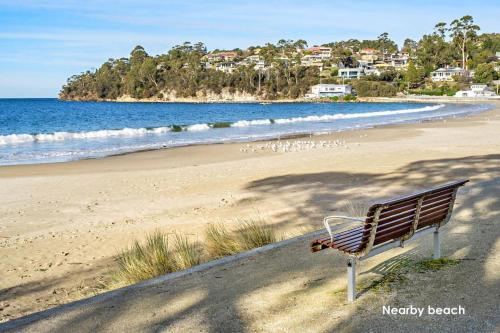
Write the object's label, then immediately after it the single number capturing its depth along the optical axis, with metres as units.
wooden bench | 4.44
